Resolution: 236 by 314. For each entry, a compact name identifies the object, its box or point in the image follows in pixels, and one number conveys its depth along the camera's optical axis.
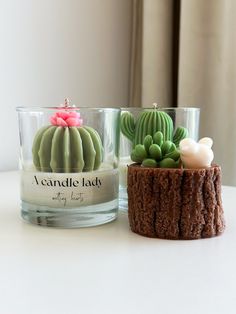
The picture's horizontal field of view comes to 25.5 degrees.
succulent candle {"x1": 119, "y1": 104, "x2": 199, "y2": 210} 0.62
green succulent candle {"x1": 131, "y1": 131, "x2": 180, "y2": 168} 0.55
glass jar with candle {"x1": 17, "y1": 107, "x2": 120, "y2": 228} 0.57
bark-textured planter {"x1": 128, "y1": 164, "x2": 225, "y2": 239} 0.52
